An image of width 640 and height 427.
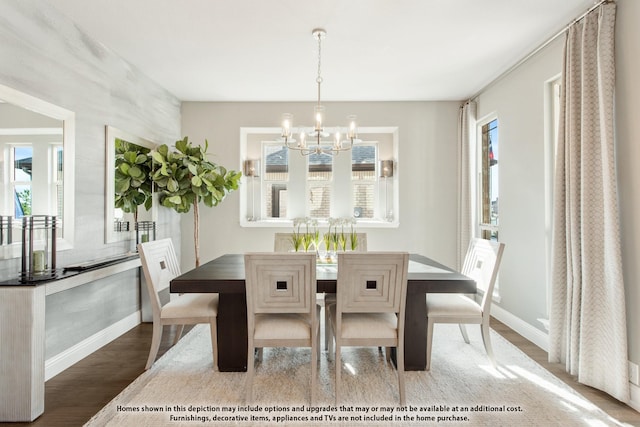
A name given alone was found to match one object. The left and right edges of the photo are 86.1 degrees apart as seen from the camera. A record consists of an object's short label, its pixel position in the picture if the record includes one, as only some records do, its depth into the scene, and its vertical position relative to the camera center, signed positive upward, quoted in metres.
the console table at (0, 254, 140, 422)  1.90 -0.77
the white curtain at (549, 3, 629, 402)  2.14 -0.06
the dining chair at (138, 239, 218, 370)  2.49 -0.69
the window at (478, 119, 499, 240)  3.98 +0.41
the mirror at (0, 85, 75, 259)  2.13 +0.34
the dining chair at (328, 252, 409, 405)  2.04 -0.50
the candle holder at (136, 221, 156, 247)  3.58 -0.18
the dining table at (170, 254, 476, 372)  2.45 -0.77
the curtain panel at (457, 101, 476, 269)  4.30 +0.56
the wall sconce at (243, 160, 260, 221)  4.81 +0.59
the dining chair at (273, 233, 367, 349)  3.66 -0.30
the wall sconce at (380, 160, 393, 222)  4.79 +0.55
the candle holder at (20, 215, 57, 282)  2.10 -0.22
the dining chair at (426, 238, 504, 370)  2.48 -0.67
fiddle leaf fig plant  3.79 +0.41
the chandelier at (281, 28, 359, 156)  2.68 +0.70
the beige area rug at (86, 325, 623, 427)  1.96 -1.16
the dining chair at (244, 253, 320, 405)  2.02 -0.50
